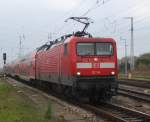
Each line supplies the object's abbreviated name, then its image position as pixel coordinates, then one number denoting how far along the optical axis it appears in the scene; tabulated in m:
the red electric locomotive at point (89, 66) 21.31
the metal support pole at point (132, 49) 66.75
